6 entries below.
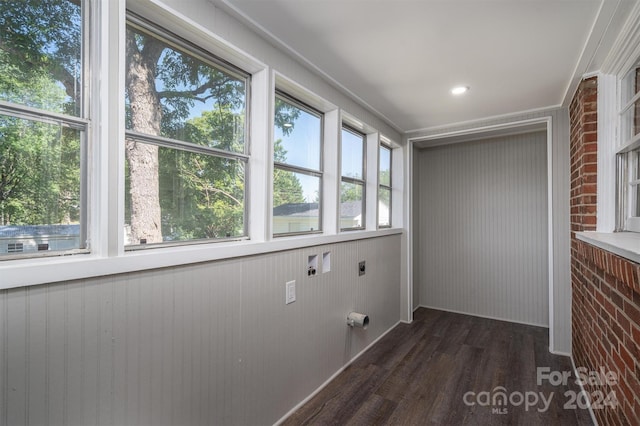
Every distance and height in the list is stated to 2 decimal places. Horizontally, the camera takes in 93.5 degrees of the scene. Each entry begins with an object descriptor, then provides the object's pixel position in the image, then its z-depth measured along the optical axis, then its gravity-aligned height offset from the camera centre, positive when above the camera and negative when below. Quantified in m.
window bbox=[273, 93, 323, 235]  2.17 +0.35
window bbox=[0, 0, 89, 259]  1.04 +0.32
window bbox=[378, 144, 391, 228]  3.64 +0.30
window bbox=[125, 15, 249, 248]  1.38 +0.37
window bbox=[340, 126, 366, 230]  2.93 +0.33
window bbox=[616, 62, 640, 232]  1.89 +0.38
